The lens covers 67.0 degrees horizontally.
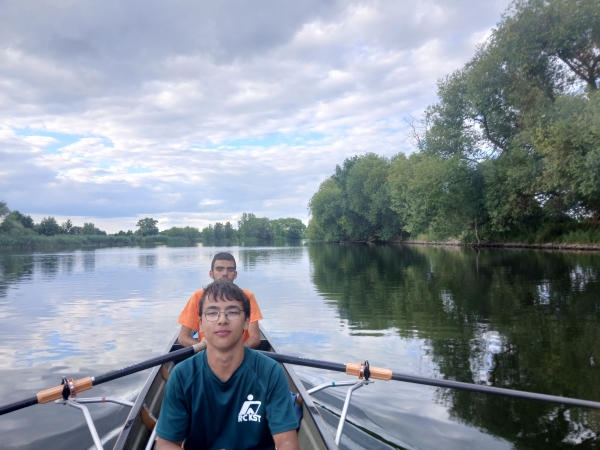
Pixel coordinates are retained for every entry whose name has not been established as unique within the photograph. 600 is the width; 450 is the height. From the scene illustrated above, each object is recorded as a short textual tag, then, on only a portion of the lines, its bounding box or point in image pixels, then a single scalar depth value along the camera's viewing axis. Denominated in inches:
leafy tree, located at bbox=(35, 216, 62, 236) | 2950.3
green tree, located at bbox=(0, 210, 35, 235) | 2338.8
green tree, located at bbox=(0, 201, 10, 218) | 2395.7
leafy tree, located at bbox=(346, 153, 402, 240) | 2004.2
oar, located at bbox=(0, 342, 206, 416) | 128.1
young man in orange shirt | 177.8
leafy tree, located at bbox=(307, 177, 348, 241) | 2330.2
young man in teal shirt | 87.9
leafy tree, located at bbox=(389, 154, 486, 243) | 1186.0
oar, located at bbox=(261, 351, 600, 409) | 143.3
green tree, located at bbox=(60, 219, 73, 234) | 3110.2
